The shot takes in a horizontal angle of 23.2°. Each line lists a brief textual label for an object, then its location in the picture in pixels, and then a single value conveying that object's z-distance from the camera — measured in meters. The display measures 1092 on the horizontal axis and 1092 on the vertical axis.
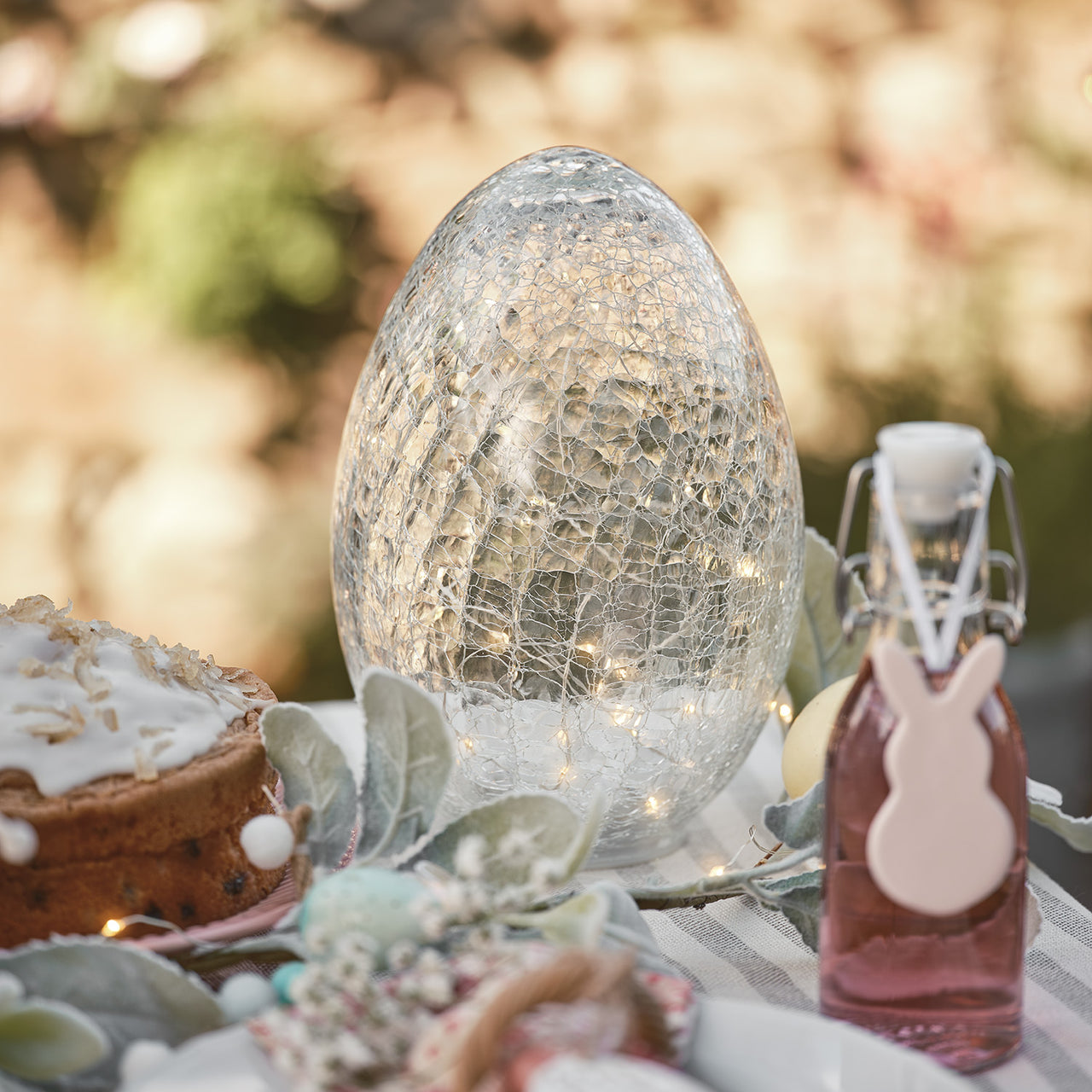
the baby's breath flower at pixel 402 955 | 0.74
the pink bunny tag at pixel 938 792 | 0.75
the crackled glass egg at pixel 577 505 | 0.88
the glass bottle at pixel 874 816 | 0.76
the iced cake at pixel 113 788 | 0.82
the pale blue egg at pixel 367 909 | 0.76
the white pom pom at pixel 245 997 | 0.77
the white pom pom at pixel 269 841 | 0.82
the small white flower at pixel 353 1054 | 0.70
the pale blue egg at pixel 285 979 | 0.77
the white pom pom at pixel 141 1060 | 0.74
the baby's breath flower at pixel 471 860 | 0.75
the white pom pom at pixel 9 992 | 0.74
